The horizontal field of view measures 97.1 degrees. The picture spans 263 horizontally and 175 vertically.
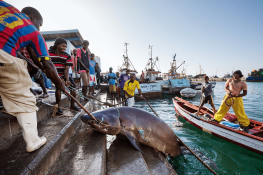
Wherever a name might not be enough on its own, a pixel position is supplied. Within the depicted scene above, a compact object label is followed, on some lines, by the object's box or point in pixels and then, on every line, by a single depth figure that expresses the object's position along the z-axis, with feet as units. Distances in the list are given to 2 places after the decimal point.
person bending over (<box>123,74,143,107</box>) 19.06
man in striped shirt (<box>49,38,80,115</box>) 10.48
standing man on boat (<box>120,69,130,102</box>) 27.12
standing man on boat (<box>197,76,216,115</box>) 22.21
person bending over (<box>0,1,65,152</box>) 4.31
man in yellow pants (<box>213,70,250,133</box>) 14.58
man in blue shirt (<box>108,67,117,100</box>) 29.40
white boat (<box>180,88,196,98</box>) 51.19
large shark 8.27
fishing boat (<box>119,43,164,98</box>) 49.62
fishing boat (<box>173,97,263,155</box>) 12.82
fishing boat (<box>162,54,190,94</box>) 60.03
